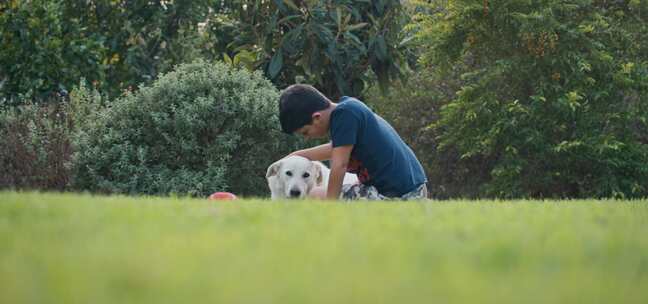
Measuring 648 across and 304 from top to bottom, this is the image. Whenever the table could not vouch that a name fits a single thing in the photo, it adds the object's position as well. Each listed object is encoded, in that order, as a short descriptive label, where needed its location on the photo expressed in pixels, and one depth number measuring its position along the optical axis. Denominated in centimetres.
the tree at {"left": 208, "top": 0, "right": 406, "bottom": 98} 2459
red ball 1473
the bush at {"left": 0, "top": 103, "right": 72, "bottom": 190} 2284
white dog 1602
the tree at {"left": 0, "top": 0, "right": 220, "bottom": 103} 2881
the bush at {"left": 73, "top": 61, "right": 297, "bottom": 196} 1986
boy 1490
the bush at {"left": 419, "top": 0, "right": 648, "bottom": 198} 2412
